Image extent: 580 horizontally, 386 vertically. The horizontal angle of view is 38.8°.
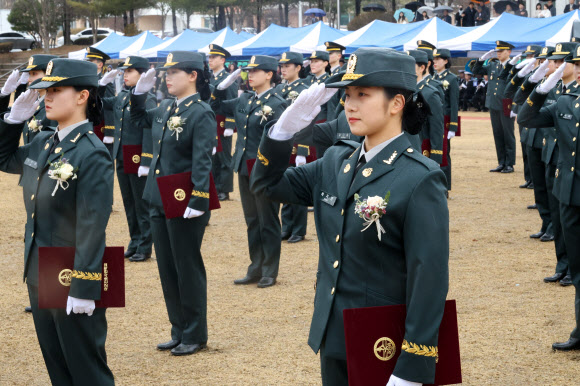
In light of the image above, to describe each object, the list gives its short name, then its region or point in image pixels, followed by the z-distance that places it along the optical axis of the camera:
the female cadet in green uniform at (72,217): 4.18
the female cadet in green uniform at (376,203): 2.93
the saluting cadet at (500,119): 15.34
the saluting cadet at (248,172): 8.38
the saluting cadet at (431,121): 9.79
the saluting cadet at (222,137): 12.80
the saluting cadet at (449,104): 12.92
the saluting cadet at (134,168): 9.45
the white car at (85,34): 51.73
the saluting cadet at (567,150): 6.17
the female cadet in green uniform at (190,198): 6.12
